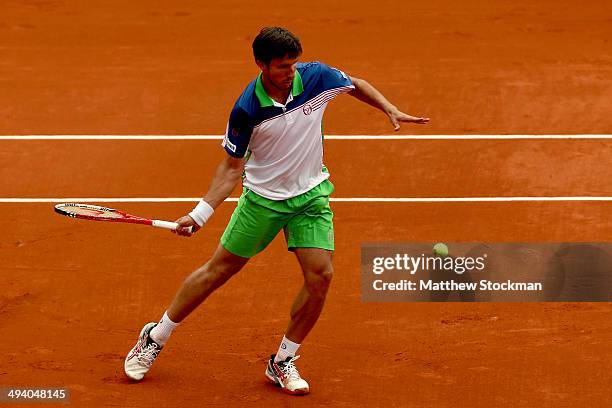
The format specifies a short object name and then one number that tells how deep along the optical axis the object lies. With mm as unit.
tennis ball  22078
